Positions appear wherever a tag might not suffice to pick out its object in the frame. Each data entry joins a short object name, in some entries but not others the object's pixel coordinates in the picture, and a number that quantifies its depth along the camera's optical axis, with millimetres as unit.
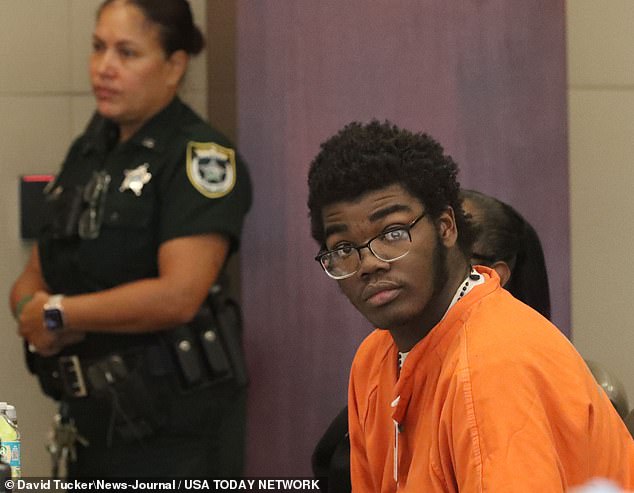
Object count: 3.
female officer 8848
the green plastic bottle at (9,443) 7848
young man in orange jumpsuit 7740
